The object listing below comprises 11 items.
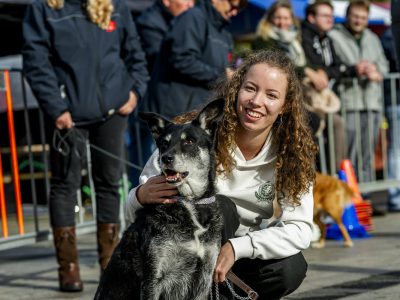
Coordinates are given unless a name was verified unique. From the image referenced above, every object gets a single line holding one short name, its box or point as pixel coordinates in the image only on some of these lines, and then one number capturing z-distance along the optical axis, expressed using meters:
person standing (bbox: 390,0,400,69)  7.64
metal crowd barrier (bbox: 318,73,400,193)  11.86
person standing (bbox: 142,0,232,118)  9.03
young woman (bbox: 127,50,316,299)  5.49
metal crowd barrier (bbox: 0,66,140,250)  8.55
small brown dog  10.12
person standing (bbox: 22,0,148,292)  7.62
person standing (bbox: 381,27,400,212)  13.15
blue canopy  17.69
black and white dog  5.01
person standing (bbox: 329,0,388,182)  12.19
